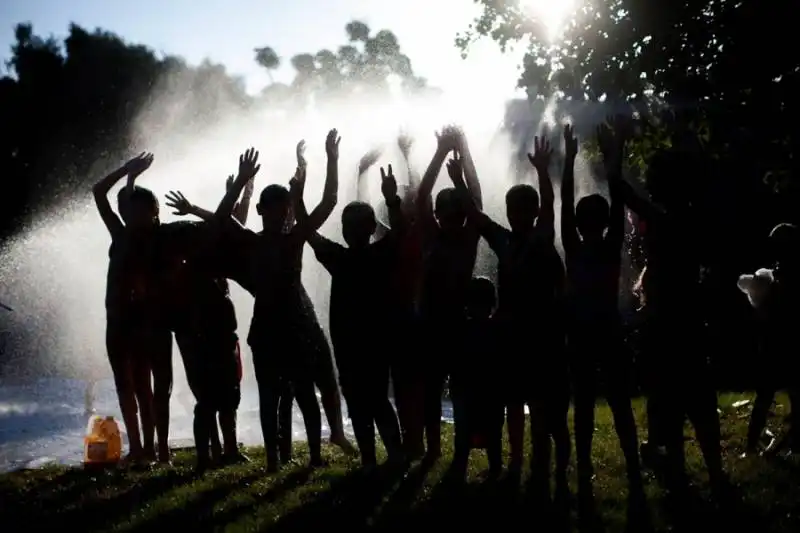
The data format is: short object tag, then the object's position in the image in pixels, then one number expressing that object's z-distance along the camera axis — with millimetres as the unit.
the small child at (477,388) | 5324
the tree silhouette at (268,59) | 45438
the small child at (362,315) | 5520
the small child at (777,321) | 5910
